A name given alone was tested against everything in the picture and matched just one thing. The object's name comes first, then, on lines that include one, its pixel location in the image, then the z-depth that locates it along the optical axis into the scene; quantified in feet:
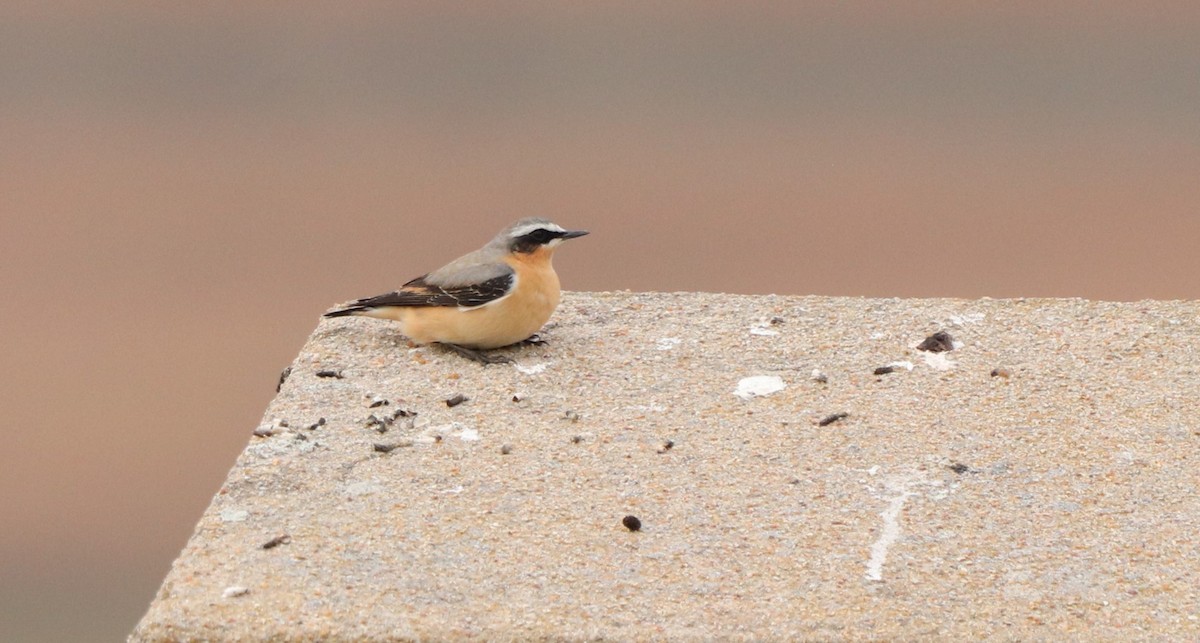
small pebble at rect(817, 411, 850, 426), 38.47
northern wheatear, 41.16
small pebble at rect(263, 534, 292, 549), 31.65
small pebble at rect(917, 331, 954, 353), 43.09
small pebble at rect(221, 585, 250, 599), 29.63
